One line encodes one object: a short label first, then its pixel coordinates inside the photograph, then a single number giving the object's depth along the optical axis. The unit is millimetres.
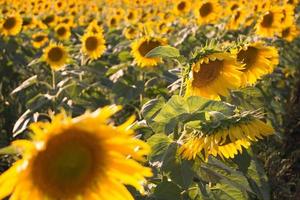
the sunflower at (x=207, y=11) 5523
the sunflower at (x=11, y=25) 5840
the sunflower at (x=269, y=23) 4395
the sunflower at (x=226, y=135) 1524
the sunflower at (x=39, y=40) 6051
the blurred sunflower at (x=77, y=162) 1066
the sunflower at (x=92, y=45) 4711
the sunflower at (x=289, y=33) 5055
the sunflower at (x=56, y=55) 4434
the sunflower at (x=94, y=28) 5607
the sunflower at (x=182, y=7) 7141
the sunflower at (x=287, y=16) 5020
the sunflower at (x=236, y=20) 5742
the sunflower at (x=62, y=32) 6425
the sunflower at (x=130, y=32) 5992
